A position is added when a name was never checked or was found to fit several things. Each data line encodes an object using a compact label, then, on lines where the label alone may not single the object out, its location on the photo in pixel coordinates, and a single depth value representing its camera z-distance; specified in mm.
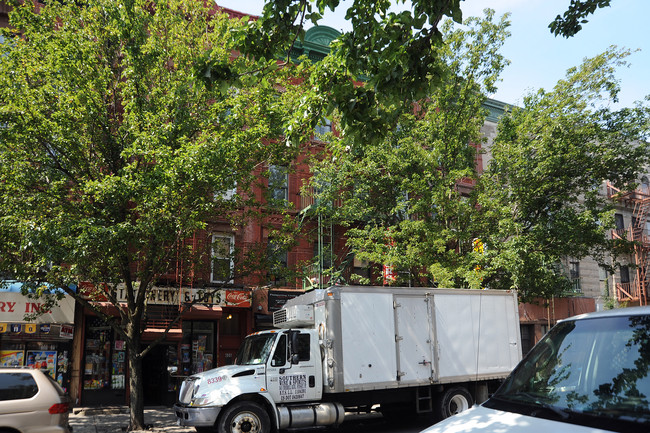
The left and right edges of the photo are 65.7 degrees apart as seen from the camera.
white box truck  10891
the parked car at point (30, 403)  8422
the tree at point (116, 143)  12000
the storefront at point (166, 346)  17984
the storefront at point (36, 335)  16281
